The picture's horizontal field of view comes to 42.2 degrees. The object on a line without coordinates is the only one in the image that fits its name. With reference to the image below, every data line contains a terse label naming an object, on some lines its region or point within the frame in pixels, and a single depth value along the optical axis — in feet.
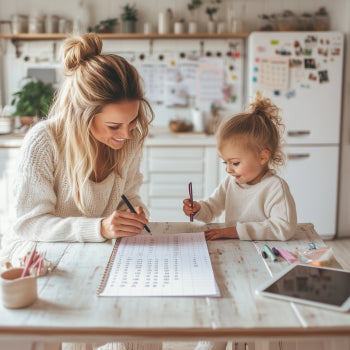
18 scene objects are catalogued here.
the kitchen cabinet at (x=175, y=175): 11.71
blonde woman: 4.57
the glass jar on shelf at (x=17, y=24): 12.78
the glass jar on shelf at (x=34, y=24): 12.71
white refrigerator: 11.56
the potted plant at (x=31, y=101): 12.56
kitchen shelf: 12.41
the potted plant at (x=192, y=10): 12.58
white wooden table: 2.91
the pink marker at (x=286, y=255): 4.09
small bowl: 3.11
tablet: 3.22
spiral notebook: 3.45
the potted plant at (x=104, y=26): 12.75
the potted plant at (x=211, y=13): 12.60
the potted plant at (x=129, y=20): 12.63
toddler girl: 4.83
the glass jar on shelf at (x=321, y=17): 12.67
